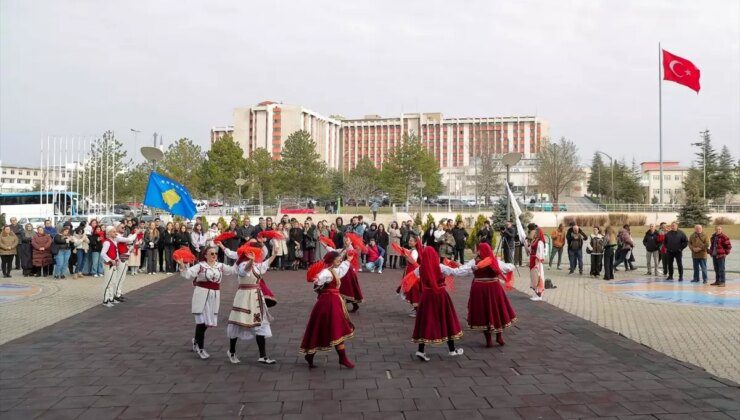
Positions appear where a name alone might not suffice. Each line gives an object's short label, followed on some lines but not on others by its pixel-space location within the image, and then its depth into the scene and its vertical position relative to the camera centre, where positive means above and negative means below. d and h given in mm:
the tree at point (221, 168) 52500 +3898
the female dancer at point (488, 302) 9055 -1414
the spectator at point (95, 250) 18600 -1260
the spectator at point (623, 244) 19797 -1063
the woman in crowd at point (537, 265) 13914 -1249
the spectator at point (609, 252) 18297 -1242
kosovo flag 17688 +444
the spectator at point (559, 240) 20969 -991
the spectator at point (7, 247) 18719 -1165
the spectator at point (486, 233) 20234 -741
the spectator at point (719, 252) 16031 -1070
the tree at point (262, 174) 62438 +3900
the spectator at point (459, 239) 21734 -1008
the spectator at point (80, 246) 18688 -1135
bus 45272 +531
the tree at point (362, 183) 79250 +3866
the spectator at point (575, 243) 19453 -1032
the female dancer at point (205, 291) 8219 -1134
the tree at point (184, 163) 55438 +4617
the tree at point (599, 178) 77662 +4754
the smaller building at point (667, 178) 113469 +6974
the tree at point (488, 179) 69375 +3922
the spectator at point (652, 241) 18812 -921
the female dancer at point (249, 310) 7906 -1342
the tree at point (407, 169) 60094 +4375
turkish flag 36188 +8687
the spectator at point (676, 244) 17516 -935
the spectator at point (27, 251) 19175 -1341
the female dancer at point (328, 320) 7566 -1414
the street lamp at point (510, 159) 20664 +1872
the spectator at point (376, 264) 20578 -1856
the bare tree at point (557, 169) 64875 +4858
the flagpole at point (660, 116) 41250 +6797
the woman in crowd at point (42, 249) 18766 -1228
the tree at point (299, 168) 60750 +4480
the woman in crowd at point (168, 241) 20469 -1046
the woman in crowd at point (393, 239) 22141 -1040
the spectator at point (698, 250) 16562 -1063
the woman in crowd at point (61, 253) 18250 -1340
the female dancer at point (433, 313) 8116 -1409
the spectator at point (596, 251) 18938 -1246
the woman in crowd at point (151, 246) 20094 -1200
